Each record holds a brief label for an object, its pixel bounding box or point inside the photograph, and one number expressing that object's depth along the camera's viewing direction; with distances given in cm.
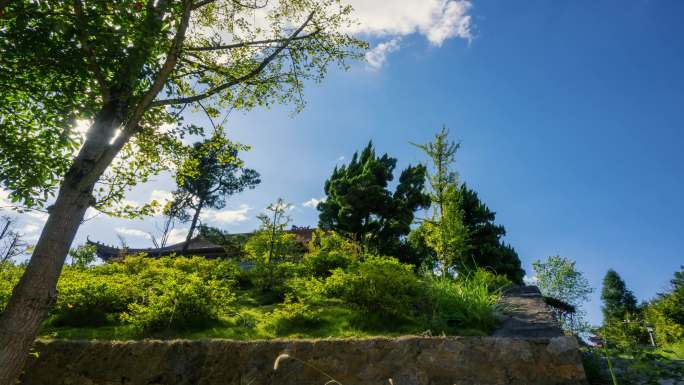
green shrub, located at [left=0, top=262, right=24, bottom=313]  614
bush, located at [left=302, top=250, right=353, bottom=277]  937
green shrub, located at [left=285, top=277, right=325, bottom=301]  647
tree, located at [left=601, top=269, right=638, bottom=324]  3962
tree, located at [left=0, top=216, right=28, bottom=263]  2677
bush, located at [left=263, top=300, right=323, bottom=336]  580
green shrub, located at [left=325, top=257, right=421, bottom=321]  581
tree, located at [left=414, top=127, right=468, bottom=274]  1070
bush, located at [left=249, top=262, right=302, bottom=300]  891
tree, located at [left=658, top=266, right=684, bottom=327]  1991
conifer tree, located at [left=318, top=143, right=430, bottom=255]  1606
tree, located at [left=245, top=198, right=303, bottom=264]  1041
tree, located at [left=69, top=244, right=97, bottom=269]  1613
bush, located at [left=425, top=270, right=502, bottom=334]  557
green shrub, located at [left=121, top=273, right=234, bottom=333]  564
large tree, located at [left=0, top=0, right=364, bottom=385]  401
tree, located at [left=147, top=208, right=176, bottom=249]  2586
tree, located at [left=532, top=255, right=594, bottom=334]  2731
